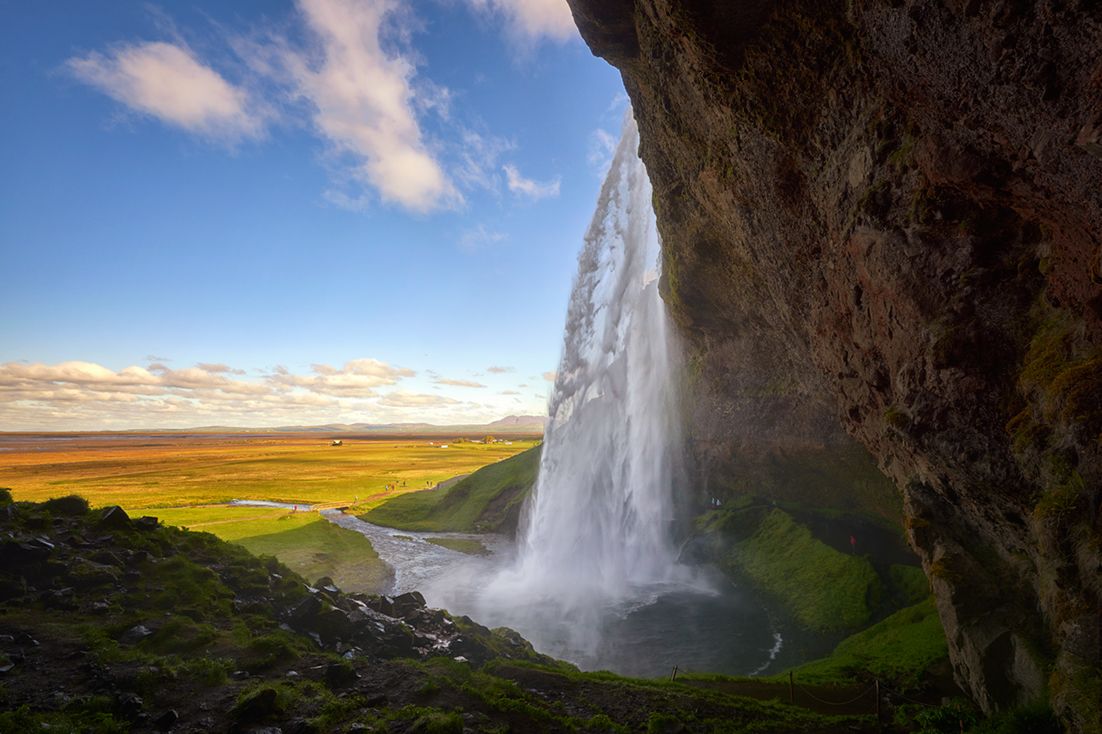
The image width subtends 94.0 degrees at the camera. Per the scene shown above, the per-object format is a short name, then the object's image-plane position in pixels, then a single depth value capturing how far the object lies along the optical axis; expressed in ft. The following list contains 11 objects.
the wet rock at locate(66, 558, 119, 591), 54.54
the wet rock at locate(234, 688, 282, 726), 37.37
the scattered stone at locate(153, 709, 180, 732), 35.27
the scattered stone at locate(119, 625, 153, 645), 46.62
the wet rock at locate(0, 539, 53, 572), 54.03
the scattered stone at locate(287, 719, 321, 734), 36.11
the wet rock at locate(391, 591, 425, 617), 68.33
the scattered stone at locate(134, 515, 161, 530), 70.10
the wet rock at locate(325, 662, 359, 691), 44.86
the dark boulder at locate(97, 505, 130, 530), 67.46
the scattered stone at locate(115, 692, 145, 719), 36.06
